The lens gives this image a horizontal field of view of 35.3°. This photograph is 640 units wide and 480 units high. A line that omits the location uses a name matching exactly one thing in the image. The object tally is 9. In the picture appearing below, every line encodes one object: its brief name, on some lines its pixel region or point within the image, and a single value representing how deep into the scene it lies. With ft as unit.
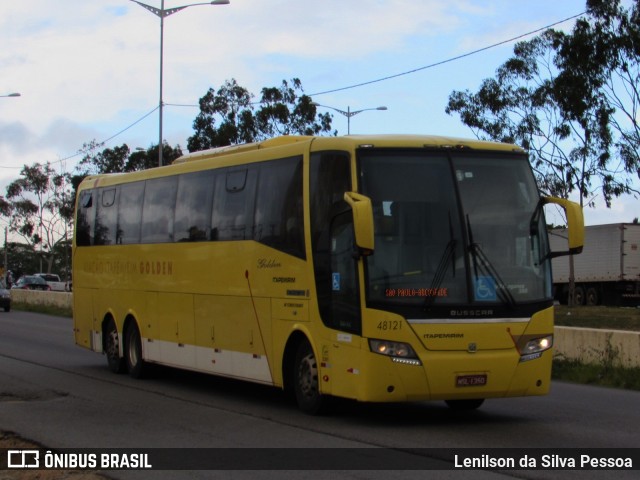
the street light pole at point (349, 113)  157.98
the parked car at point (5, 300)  145.79
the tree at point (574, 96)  117.70
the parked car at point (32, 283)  233.35
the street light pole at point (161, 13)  109.43
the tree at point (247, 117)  171.94
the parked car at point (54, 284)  256.95
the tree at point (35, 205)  268.62
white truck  159.22
